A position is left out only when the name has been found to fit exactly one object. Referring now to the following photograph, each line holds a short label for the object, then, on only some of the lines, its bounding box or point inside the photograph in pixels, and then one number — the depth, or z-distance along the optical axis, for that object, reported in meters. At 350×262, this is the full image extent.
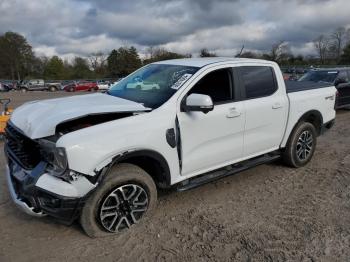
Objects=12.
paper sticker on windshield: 4.03
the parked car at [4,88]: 46.75
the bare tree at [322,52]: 80.44
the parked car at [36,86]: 50.37
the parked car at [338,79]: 11.45
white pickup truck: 3.24
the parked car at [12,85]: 51.28
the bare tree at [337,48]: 77.81
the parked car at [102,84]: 46.69
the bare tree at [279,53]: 77.94
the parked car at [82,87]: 46.97
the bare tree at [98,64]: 85.25
